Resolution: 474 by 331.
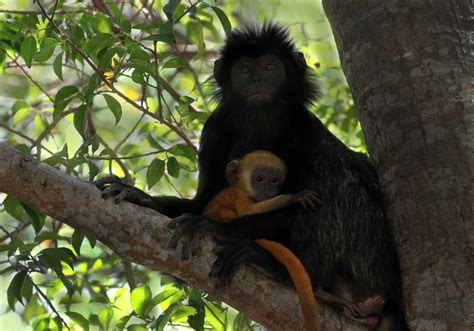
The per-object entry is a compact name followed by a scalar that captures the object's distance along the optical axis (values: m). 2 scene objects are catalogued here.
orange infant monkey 8.38
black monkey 7.70
